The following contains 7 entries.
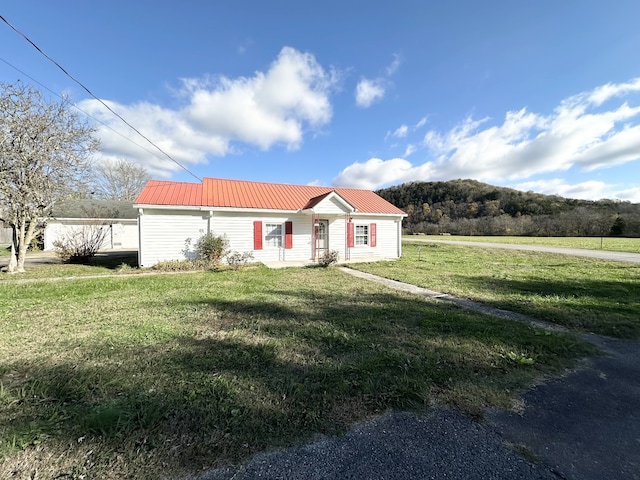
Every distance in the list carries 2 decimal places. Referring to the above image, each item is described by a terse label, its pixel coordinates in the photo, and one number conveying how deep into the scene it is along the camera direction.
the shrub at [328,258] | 12.52
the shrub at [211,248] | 12.04
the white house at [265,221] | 12.00
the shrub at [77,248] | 13.71
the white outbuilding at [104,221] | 20.78
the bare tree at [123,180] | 32.50
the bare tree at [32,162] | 9.40
